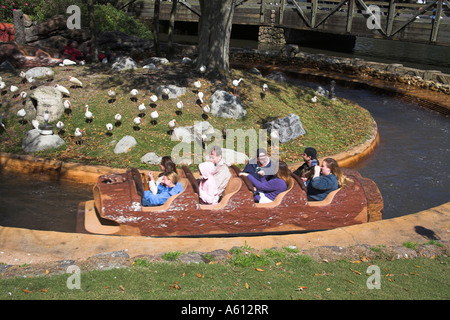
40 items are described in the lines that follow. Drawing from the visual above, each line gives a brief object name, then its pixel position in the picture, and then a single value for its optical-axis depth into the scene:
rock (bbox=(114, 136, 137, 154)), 10.04
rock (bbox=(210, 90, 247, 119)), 11.34
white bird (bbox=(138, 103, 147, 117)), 10.55
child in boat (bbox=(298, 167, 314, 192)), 8.15
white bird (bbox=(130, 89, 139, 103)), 11.03
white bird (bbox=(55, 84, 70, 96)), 11.03
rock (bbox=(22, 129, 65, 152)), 10.00
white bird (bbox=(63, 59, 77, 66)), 13.17
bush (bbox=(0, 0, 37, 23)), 22.75
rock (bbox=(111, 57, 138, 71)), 12.78
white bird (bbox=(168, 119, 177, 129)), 10.31
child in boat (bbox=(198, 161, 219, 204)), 7.31
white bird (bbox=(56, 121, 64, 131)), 10.12
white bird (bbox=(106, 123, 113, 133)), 10.18
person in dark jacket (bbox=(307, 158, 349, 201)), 7.69
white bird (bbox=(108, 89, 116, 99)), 11.08
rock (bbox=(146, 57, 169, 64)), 13.53
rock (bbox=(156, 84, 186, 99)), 11.44
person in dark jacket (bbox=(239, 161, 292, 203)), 7.61
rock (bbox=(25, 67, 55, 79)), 12.05
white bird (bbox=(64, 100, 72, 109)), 10.66
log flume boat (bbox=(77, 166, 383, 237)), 6.91
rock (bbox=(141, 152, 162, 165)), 9.78
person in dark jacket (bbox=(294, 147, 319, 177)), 8.30
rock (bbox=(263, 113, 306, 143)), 11.06
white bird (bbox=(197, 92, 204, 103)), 11.16
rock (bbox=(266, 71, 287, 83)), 16.05
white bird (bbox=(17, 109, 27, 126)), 10.58
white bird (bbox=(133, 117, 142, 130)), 10.37
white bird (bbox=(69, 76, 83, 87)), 11.41
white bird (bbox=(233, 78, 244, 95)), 11.89
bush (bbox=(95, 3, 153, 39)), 20.98
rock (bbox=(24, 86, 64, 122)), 10.73
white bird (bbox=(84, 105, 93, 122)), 10.45
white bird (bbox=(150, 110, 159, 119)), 10.55
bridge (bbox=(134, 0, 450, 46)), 21.16
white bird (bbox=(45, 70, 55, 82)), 11.90
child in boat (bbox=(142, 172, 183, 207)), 7.18
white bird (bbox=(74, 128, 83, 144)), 10.07
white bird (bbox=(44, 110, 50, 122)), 10.01
